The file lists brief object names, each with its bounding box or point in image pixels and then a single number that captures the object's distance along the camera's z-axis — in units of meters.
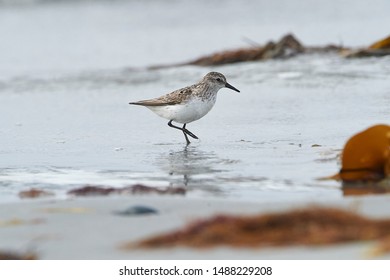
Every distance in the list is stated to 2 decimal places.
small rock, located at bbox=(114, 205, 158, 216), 10.35
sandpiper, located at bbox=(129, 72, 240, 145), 17.14
